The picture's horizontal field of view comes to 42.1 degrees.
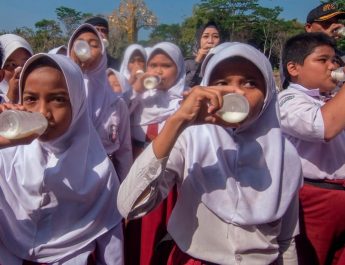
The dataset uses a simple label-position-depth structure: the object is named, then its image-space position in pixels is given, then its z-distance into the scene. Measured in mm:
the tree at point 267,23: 39703
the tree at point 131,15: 22261
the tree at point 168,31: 56919
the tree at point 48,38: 21562
